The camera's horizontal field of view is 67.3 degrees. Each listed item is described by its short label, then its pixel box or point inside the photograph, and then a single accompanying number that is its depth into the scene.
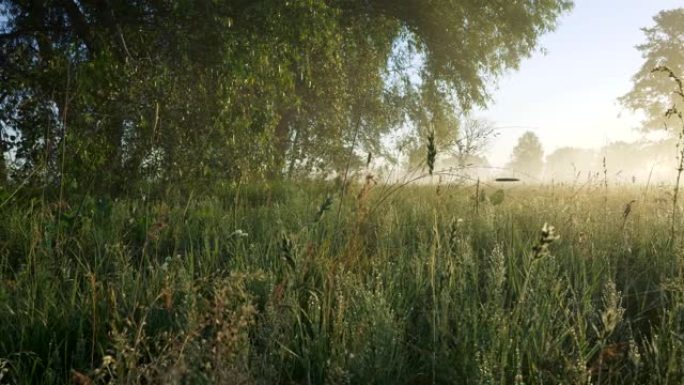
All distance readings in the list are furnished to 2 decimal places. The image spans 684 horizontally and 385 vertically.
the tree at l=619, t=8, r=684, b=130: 40.59
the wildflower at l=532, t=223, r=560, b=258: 1.51
